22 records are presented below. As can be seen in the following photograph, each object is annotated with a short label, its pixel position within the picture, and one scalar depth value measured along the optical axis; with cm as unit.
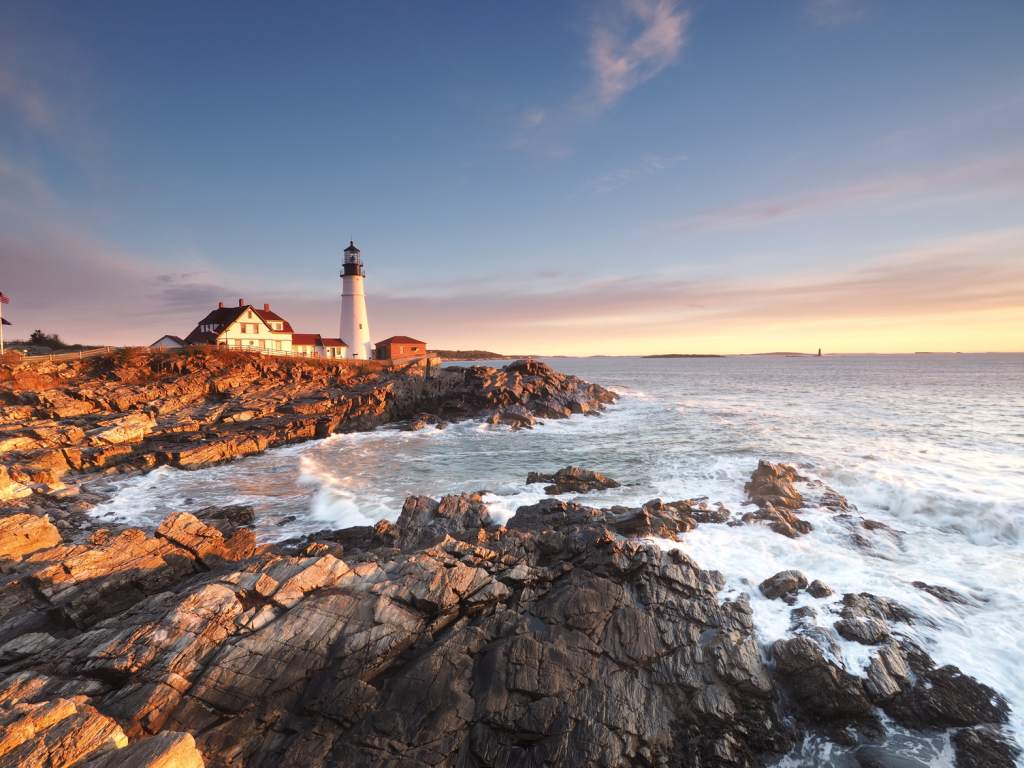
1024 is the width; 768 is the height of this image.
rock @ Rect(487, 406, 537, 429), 3797
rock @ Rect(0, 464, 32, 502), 1695
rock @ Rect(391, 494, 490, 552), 1396
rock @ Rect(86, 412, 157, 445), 2508
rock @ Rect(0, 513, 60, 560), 1172
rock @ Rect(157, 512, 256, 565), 1166
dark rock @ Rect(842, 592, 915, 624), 991
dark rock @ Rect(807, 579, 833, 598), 1076
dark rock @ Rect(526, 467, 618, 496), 1959
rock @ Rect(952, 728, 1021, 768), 711
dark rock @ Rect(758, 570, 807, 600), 1084
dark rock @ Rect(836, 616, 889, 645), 922
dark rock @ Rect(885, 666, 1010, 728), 780
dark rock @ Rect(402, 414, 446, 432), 3769
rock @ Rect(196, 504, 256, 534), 1600
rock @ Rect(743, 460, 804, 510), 1684
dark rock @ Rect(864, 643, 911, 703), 814
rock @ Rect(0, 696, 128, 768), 536
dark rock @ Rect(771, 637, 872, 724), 795
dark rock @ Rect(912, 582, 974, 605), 1084
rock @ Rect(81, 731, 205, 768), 542
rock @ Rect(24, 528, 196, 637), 920
